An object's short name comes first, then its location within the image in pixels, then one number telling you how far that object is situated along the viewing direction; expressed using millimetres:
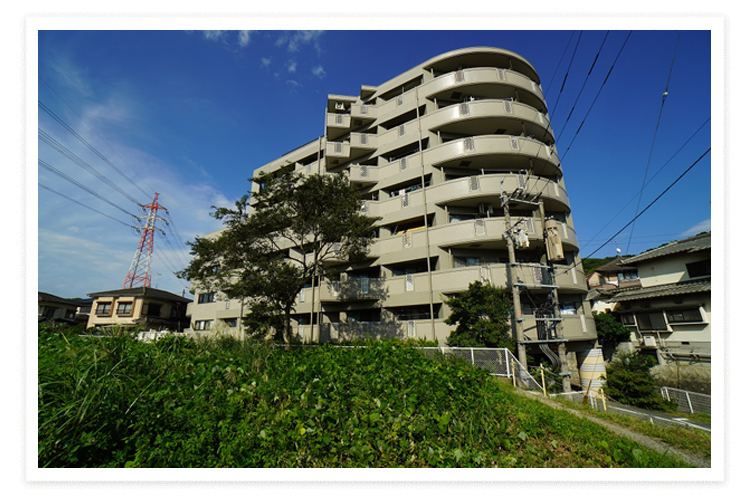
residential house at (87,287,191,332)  28250
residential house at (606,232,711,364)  14031
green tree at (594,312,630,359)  18031
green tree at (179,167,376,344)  11750
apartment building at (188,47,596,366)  13195
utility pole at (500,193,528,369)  9672
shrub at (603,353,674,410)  10219
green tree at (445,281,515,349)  9711
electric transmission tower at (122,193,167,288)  35094
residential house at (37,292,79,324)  21927
